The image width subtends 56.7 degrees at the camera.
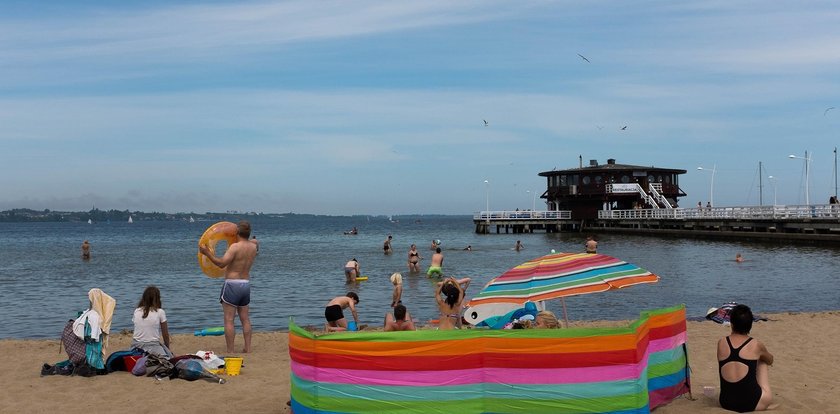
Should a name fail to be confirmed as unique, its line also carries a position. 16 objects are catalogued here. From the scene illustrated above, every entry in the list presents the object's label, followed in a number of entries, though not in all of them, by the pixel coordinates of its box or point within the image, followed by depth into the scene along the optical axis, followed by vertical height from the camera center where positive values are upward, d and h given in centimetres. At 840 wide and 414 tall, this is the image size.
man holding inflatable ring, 1001 -75
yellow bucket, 918 -178
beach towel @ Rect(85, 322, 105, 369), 888 -156
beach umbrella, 820 -69
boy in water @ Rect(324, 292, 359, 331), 1107 -139
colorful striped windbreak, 608 -123
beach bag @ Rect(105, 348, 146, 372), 914 -170
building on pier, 6681 +234
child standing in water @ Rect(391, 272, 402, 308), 1406 -131
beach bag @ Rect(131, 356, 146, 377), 892 -176
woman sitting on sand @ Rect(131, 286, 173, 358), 911 -130
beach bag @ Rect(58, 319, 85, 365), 898 -154
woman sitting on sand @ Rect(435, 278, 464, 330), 1071 -118
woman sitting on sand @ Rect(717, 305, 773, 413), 702 -141
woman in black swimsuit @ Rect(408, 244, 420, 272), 2839 -166
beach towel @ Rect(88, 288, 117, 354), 901 -108
